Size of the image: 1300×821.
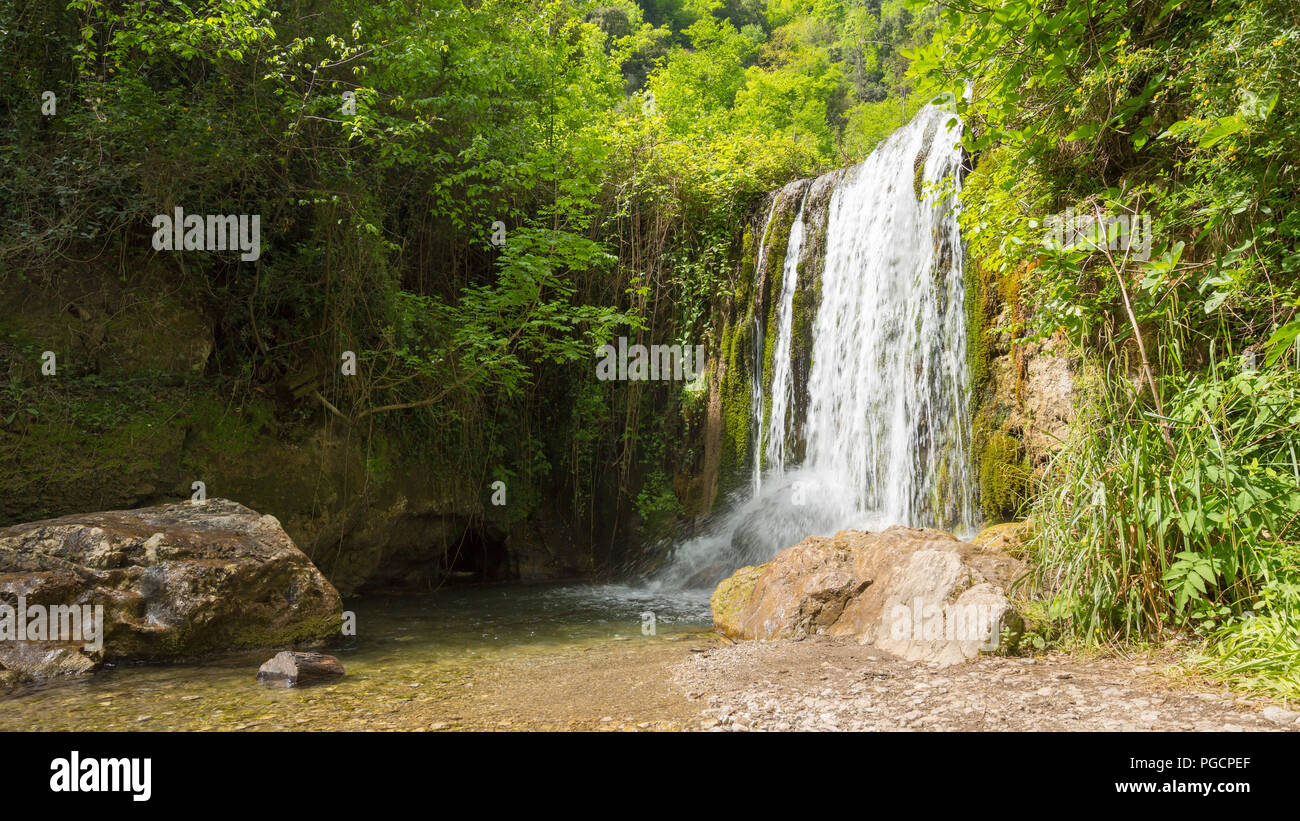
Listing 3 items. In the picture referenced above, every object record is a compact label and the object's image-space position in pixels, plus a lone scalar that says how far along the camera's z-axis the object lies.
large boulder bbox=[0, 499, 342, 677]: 4.75
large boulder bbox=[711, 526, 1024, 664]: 4.11
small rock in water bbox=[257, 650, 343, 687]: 4.39
